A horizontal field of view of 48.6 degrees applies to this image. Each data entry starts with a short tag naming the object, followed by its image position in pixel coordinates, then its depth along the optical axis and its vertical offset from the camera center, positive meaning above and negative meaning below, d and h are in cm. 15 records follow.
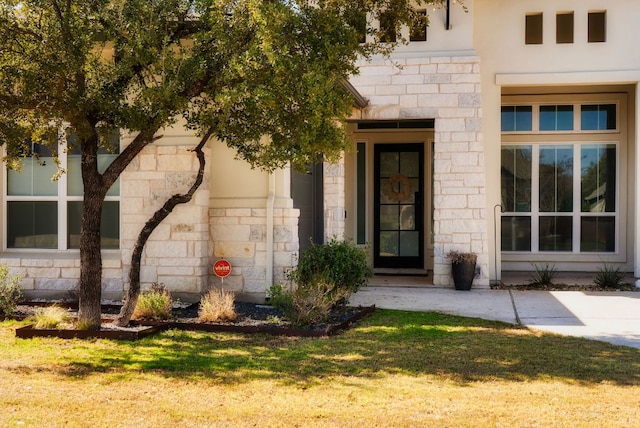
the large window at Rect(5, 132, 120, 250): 1035 +18
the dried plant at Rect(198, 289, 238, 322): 850 -110
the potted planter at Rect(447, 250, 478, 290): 1209 -85
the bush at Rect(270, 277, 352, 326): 842 -100
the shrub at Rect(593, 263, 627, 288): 1218 -102
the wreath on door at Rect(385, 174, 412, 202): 1510 +69
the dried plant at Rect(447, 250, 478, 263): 1212 -63
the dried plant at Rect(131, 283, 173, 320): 864 -109
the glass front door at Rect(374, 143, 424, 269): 1509 +29
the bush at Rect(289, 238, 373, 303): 947 -64
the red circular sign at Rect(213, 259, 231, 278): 941 -66
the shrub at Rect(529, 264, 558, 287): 1276 -104
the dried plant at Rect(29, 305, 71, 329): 792 -114
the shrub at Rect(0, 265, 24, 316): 898 -97
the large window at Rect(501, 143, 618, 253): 1420 +47
